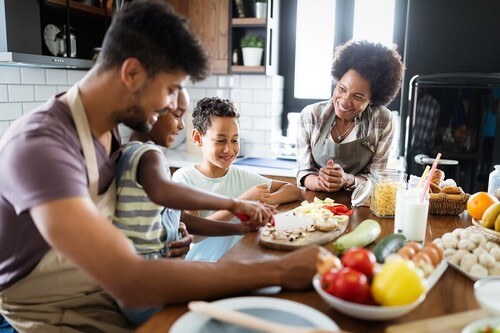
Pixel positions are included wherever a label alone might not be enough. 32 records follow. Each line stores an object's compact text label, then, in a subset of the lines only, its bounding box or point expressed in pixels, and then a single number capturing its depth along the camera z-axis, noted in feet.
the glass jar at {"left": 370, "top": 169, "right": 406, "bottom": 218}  5.24
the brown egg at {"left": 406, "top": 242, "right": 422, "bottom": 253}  3.54
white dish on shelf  8.49
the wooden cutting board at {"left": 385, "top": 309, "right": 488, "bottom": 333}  2.59
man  2.94
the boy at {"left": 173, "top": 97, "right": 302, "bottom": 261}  6.23
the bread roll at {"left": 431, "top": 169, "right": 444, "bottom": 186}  5.86
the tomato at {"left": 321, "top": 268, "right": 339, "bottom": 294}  2.94
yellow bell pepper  2.73
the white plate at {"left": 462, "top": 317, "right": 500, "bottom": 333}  2.62
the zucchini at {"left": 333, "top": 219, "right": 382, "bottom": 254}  3.98
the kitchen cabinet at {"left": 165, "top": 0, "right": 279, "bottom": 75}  11.40
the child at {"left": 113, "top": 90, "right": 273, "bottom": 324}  3.99
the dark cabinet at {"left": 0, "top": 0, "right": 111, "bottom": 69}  7.41
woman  7.30
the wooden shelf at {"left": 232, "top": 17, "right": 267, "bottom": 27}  11.17
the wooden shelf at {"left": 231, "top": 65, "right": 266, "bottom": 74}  11.43
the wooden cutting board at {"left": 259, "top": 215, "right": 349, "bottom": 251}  4.11
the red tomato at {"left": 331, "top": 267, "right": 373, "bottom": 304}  2.84
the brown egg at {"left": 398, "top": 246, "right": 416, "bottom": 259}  3.35
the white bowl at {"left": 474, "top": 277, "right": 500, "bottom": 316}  2.80
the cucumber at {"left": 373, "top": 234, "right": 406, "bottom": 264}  3.61
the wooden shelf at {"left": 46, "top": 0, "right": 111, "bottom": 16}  8.48
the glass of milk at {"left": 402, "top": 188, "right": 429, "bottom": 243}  4.31
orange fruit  4.82
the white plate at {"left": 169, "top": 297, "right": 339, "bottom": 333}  2.72
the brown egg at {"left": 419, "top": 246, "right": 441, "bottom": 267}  3.44
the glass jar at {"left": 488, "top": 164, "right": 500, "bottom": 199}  5.98
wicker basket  5.36
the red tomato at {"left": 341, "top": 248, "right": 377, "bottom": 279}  2.94
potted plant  11.35
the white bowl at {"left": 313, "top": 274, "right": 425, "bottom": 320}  2.75
